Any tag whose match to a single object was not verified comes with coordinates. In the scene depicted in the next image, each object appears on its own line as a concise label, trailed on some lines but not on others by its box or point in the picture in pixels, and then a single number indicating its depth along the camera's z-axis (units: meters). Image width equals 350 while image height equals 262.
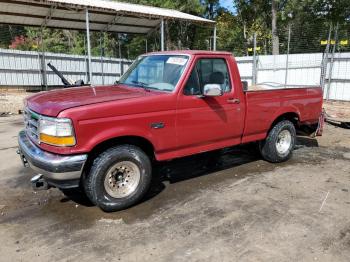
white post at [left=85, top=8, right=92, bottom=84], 13.77
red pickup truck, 3.92
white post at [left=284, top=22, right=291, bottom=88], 16.16
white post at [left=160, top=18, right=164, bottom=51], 16.62
